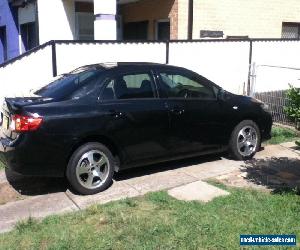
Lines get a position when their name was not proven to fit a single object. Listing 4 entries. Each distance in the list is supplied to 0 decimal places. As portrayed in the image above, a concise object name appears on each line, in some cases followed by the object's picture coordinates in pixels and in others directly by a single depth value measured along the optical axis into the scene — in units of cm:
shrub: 523
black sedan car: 529
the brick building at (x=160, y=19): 1208
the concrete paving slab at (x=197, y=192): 547
